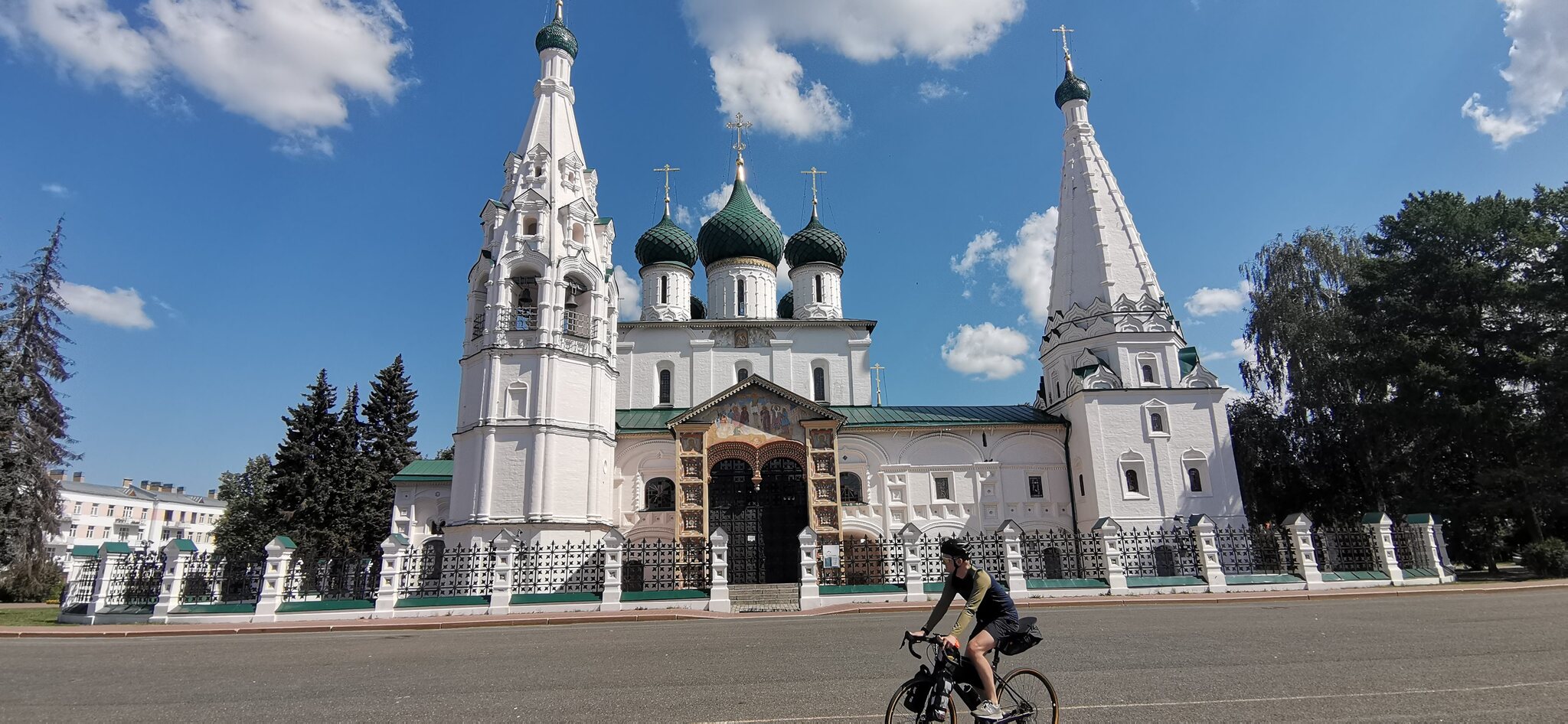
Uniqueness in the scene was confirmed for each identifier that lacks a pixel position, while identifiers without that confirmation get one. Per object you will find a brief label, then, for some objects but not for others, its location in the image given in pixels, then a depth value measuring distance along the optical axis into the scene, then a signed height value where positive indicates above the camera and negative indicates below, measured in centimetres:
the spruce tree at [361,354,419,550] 2944 +540
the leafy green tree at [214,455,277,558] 2906 +261
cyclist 421 -33
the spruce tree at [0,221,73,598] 2228 +425
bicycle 418 -73
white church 2128 +373
